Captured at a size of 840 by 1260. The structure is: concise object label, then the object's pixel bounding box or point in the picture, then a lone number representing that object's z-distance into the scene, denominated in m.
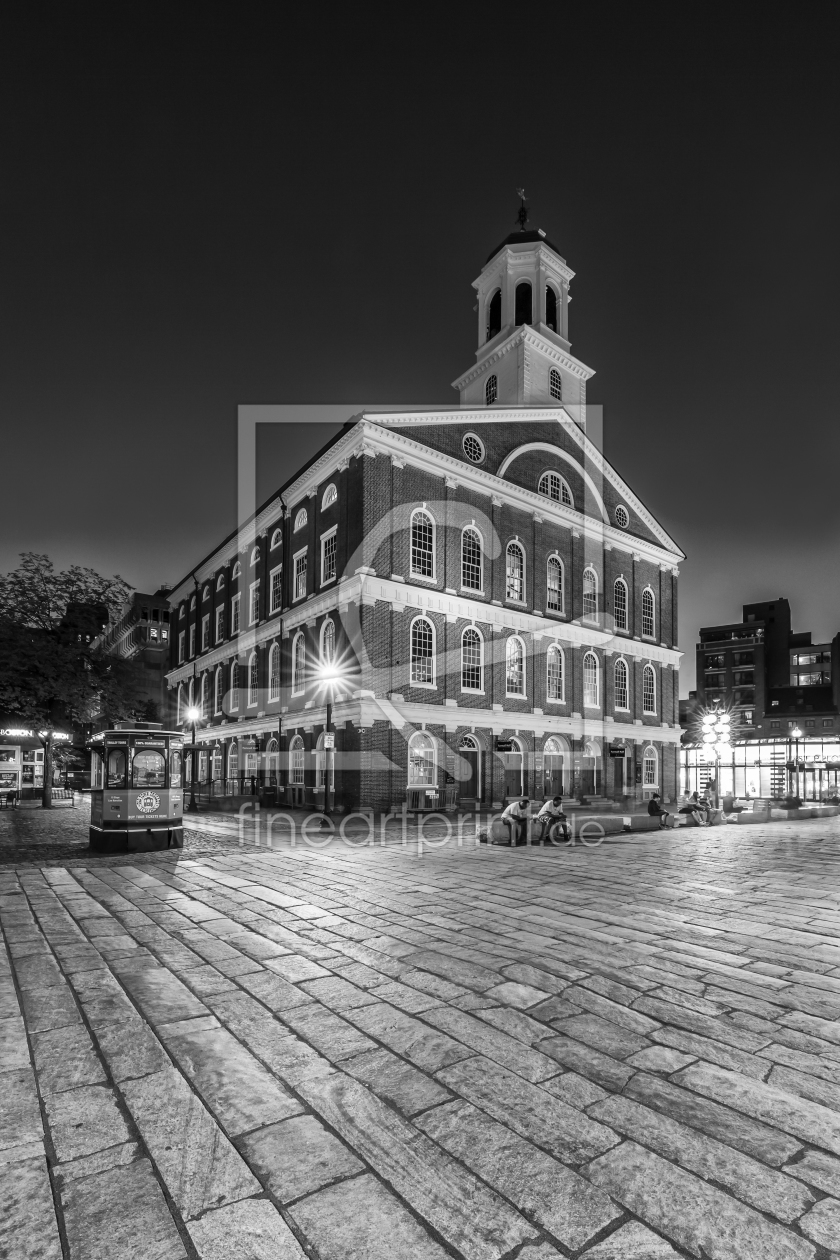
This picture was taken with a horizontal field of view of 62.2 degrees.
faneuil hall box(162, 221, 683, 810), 26.83
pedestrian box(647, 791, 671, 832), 21.12
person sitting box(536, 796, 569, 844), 17.08
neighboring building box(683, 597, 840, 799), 73.25
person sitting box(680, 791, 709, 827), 22.65
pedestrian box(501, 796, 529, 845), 16.58
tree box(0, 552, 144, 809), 28.48
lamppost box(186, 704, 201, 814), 29.28
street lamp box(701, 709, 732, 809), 29.15
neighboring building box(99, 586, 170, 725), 87.81
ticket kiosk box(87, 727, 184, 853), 15.84
